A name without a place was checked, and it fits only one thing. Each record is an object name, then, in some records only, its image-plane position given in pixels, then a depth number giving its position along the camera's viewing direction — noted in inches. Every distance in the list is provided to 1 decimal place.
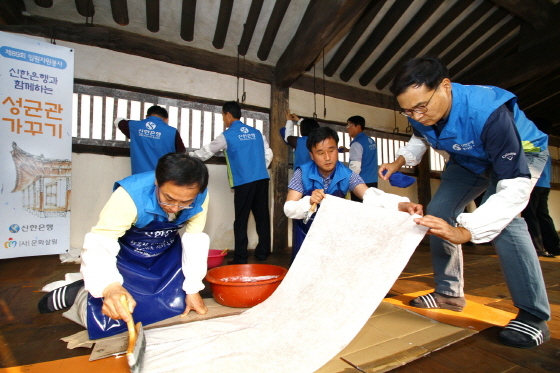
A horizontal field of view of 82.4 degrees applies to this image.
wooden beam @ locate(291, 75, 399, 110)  149.3
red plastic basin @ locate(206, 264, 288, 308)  56.9
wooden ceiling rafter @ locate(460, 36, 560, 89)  123.6
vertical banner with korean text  89.0
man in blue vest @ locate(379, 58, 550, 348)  40.8
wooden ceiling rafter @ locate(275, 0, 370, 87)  91.5
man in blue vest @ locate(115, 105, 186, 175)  102.4
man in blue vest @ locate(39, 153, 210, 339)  44.3
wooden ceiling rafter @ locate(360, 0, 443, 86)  125.0
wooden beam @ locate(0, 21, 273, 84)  106.4
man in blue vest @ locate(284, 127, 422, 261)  65.2
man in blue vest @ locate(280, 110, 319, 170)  117.1
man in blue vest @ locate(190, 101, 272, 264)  109.5
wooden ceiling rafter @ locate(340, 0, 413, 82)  122.8
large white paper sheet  37.4
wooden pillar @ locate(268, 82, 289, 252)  136.1
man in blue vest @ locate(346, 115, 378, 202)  119.0
